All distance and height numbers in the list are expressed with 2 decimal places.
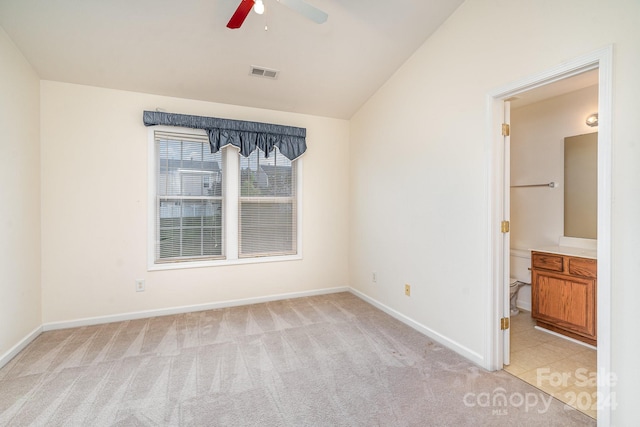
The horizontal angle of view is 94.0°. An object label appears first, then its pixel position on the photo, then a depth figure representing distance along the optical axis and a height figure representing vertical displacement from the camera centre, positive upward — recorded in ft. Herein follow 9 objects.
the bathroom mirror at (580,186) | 9.99 +0.89
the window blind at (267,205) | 12.75 +0.29
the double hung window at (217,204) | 11.41 +0.31
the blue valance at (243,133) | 10.94 +3.24
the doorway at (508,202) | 5.37 +0.04
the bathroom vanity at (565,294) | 8.71 -2.60
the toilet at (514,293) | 11.30 -3.18
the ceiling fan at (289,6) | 5.81 +4.15
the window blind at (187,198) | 11.39 +0.53
